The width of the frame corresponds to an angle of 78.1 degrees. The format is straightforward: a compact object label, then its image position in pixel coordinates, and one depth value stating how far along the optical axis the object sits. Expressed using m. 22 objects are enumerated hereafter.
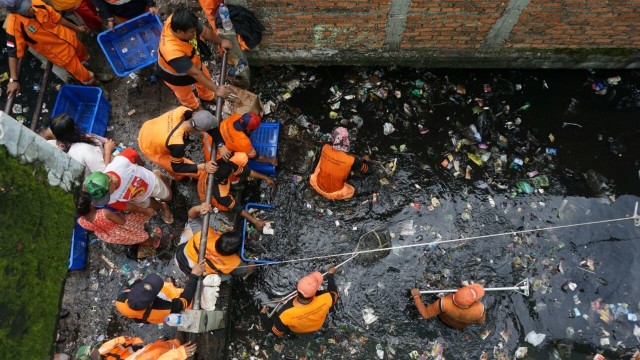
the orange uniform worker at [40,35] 4.75
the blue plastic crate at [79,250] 4.96
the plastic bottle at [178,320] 3.58
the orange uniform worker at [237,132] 4.53
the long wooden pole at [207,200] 3.96
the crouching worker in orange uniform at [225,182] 4.43
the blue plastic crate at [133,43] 5.78
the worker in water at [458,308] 4.10
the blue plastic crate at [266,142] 5.50
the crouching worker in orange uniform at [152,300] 3.64
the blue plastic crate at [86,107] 5.46
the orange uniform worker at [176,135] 4.28
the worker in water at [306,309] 3.89
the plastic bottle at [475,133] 5.77
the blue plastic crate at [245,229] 5.07
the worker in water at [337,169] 4.76
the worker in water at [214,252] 4.07
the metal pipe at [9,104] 4.43
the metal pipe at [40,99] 4.52
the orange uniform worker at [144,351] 3.75
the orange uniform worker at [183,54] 4.20
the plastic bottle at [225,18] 4.70
